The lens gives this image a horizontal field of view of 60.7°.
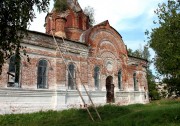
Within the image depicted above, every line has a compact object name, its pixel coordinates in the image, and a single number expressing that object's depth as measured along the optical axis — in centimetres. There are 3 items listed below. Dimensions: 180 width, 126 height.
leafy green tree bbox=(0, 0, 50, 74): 415
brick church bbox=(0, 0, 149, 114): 967
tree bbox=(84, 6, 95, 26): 2383
